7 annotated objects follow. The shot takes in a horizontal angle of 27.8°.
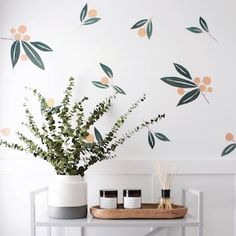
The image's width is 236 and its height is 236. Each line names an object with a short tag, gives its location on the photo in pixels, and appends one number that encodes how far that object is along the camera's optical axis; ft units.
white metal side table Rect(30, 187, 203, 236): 5.89
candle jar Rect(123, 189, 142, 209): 6.18
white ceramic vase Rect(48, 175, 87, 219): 6.09
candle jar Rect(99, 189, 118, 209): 6.17
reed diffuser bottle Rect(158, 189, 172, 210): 6.28
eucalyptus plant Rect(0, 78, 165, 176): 6.22
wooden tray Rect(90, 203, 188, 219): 6.09
